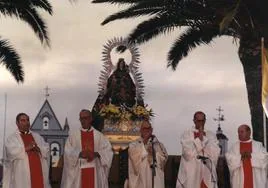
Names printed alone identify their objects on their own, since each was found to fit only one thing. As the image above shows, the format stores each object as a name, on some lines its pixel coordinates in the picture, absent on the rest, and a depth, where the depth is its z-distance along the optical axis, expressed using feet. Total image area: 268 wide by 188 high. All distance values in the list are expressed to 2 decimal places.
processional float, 67.56
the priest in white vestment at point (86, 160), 48.62
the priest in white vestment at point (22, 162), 47.78
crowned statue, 70.53
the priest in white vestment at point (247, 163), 49.03
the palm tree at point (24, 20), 63.46
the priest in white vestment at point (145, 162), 48.75
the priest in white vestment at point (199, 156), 48.39
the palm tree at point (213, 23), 58.49
